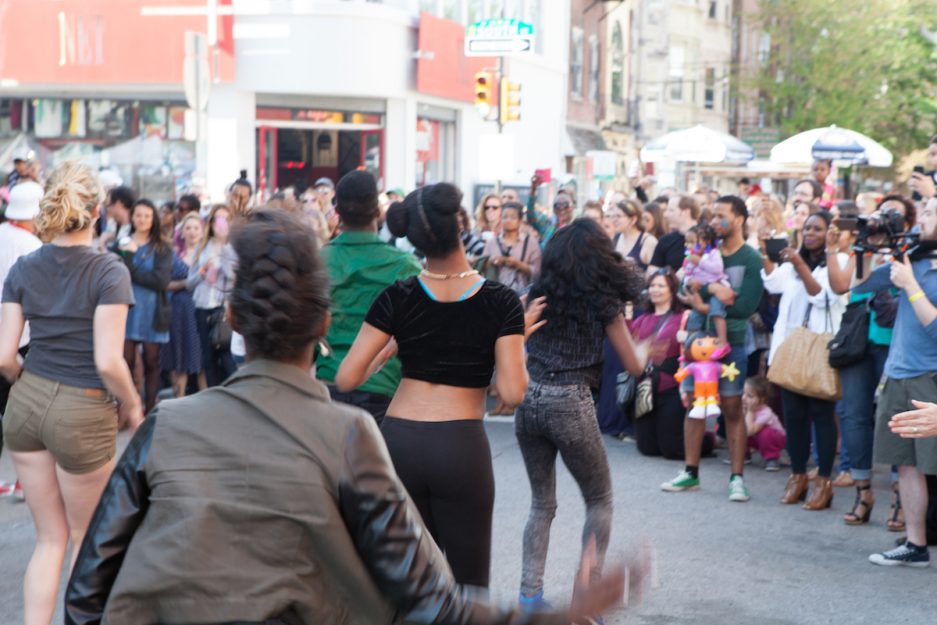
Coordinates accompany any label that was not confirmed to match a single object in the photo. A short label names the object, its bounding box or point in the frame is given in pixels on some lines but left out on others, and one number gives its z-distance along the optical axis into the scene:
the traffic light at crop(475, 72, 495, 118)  22.06
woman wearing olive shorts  4.91
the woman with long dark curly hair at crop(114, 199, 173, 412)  10.48
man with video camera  6.71
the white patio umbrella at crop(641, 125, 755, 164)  20.81
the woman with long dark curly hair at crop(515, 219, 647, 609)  5.63
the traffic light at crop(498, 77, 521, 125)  22.52
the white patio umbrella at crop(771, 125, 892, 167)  18.59
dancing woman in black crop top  4.49
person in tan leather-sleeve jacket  2.22
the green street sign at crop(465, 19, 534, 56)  18.84
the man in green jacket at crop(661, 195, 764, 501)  8.60
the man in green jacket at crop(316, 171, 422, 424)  5.27
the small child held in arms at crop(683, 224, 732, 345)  8.62
